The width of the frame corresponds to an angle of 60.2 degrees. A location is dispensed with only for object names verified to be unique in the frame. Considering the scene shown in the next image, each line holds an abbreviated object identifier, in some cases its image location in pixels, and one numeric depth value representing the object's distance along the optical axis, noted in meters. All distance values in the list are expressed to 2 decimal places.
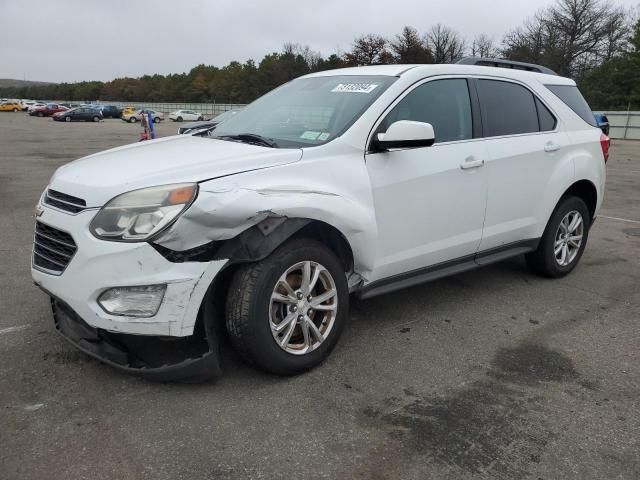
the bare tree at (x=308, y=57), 82.06
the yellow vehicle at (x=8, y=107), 73.06
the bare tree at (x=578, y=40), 50.84
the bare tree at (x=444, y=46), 68.31
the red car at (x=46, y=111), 60.68
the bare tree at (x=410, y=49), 64.66
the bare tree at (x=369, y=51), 71.56
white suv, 2.77
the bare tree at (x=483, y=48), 65.88
